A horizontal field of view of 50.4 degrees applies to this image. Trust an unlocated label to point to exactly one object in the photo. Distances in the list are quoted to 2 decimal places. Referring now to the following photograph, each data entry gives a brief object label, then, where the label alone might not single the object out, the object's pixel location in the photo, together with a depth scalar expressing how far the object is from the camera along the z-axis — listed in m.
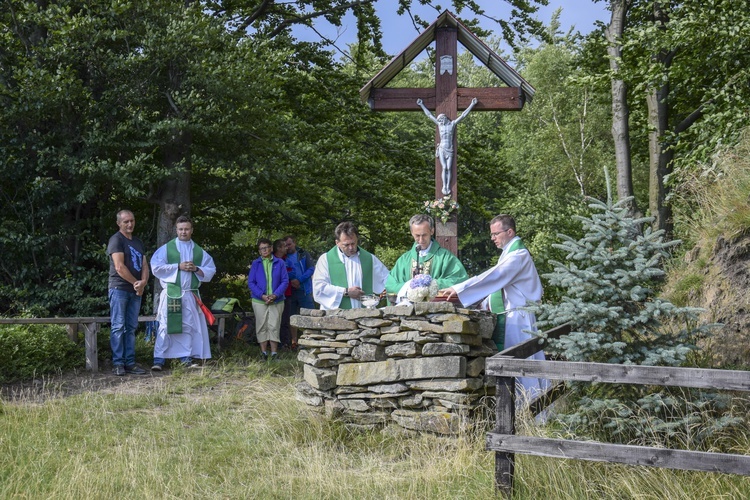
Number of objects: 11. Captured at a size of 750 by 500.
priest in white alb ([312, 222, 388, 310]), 7.63
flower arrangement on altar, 6.50
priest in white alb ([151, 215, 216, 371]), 9.95
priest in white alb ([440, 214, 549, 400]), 6.60
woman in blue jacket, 11.11
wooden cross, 9.56
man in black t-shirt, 9.33
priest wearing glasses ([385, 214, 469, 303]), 7.14
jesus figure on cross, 9.60
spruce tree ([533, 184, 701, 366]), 5.04
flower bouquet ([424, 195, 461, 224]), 9.38
